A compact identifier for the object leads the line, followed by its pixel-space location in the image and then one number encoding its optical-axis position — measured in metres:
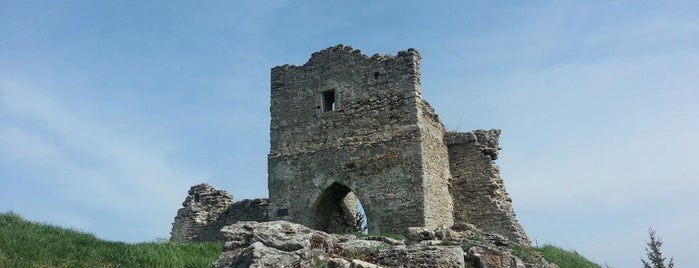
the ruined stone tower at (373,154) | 16.92
